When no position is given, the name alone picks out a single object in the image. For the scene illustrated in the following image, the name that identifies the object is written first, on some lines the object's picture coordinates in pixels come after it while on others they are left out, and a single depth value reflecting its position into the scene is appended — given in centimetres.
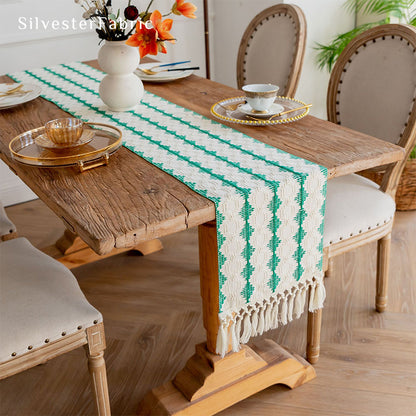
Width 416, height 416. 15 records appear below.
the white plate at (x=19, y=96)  188
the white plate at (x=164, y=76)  211
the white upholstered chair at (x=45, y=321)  129
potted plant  268
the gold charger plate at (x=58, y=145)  148
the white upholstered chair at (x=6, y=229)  187
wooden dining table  118
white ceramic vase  171
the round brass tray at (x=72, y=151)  141
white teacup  164
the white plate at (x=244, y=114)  163
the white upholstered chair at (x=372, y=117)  175
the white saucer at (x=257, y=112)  166
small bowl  146
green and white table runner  129
